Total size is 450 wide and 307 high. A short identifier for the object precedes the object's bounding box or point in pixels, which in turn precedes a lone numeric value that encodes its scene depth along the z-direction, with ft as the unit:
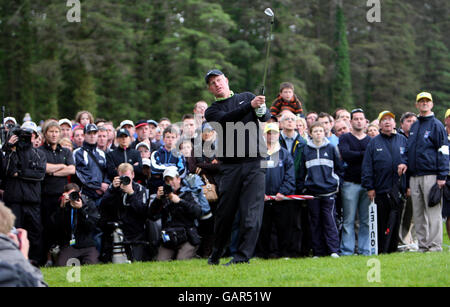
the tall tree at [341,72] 144.46
